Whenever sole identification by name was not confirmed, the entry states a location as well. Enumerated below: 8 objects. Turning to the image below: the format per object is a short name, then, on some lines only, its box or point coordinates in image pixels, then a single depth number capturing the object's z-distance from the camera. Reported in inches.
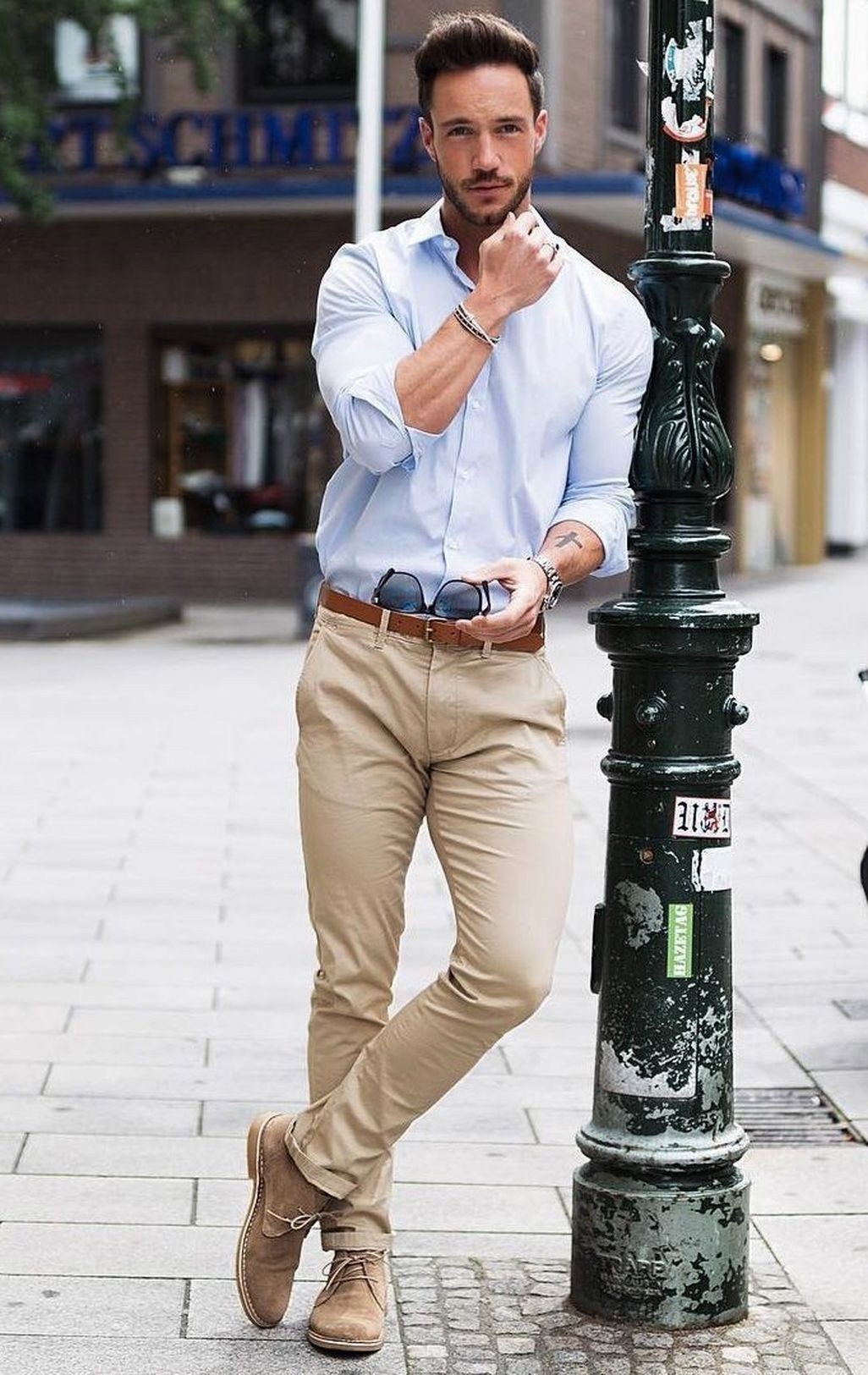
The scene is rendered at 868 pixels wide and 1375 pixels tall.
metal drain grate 202.4
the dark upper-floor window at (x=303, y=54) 954.1
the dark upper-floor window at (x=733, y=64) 1136.2
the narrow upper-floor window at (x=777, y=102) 1211.2
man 138.3
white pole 716.7
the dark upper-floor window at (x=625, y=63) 980.6
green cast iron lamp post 150.3
